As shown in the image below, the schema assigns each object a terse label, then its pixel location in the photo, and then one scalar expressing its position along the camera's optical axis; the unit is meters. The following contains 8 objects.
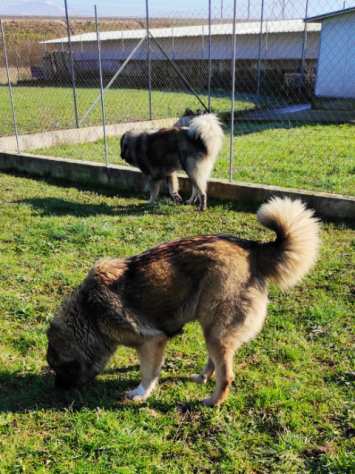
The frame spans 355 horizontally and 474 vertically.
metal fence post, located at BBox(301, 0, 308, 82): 18.02
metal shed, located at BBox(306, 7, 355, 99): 16.98
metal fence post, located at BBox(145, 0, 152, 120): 12.57
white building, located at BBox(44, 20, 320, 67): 22.77
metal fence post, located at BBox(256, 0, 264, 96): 17.57
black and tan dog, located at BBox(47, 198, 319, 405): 2.96
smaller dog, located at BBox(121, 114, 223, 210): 6.96
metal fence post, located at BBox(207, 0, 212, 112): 10.77
